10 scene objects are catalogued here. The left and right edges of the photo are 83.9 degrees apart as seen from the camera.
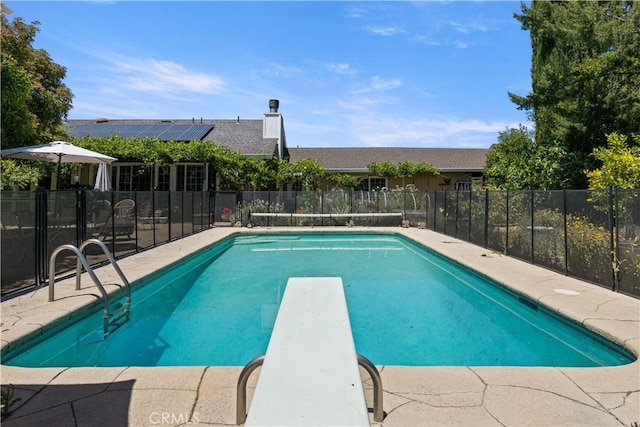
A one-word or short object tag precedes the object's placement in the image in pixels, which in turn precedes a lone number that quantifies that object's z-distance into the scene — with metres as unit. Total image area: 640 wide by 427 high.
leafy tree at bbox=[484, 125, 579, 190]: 12.38
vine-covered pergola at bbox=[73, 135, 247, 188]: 14.02
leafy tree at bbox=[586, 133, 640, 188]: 6.10
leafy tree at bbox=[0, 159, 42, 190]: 7.64
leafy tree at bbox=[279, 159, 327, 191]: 16.91
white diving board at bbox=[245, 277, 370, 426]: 1.29
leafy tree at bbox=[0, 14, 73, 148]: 6.30
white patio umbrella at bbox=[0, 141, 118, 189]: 7.39
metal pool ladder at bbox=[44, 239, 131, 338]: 4.36
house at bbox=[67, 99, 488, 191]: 17.36
